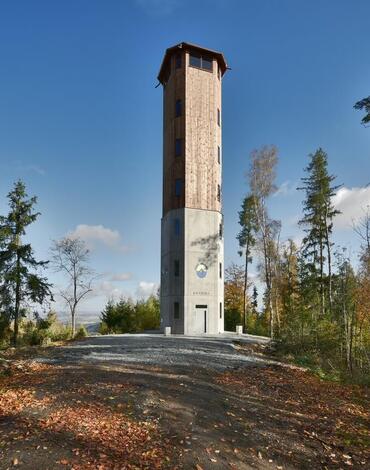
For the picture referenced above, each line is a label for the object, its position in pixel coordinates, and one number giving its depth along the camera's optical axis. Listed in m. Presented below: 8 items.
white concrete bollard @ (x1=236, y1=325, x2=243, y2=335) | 28.59
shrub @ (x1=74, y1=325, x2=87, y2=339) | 26.22
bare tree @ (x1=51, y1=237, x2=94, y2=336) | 32.41
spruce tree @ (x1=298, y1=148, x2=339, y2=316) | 31.55
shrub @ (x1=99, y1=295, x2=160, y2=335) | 31.81
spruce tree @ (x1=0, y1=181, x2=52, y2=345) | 22.64
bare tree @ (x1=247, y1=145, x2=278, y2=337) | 27.84
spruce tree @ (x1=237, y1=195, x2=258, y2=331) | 36.75
